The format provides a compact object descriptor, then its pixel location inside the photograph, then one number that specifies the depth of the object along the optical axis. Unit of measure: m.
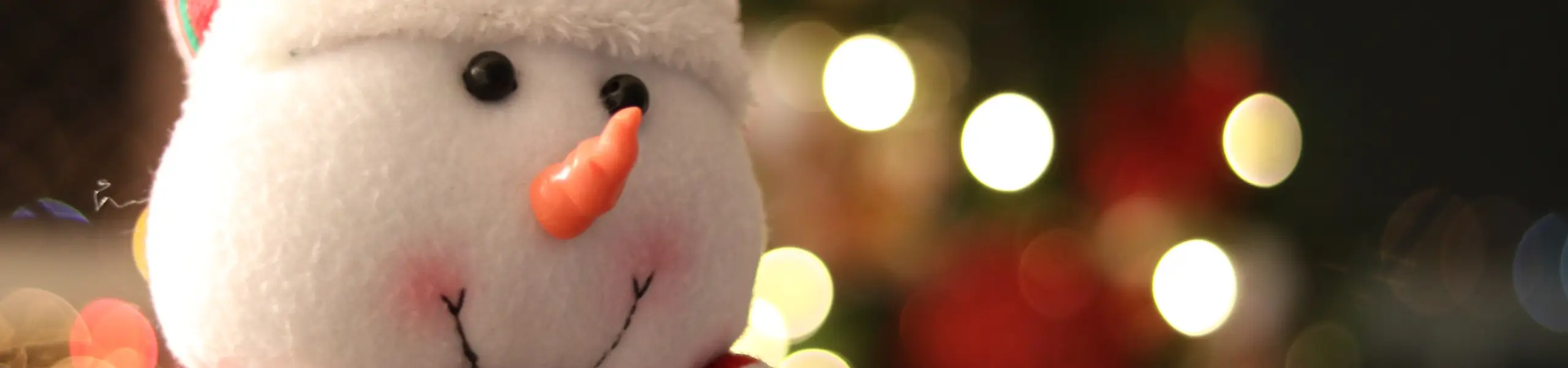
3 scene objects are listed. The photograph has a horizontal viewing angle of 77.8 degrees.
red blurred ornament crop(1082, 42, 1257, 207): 0.72
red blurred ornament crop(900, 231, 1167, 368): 0.71
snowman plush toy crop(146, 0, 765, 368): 0.21
